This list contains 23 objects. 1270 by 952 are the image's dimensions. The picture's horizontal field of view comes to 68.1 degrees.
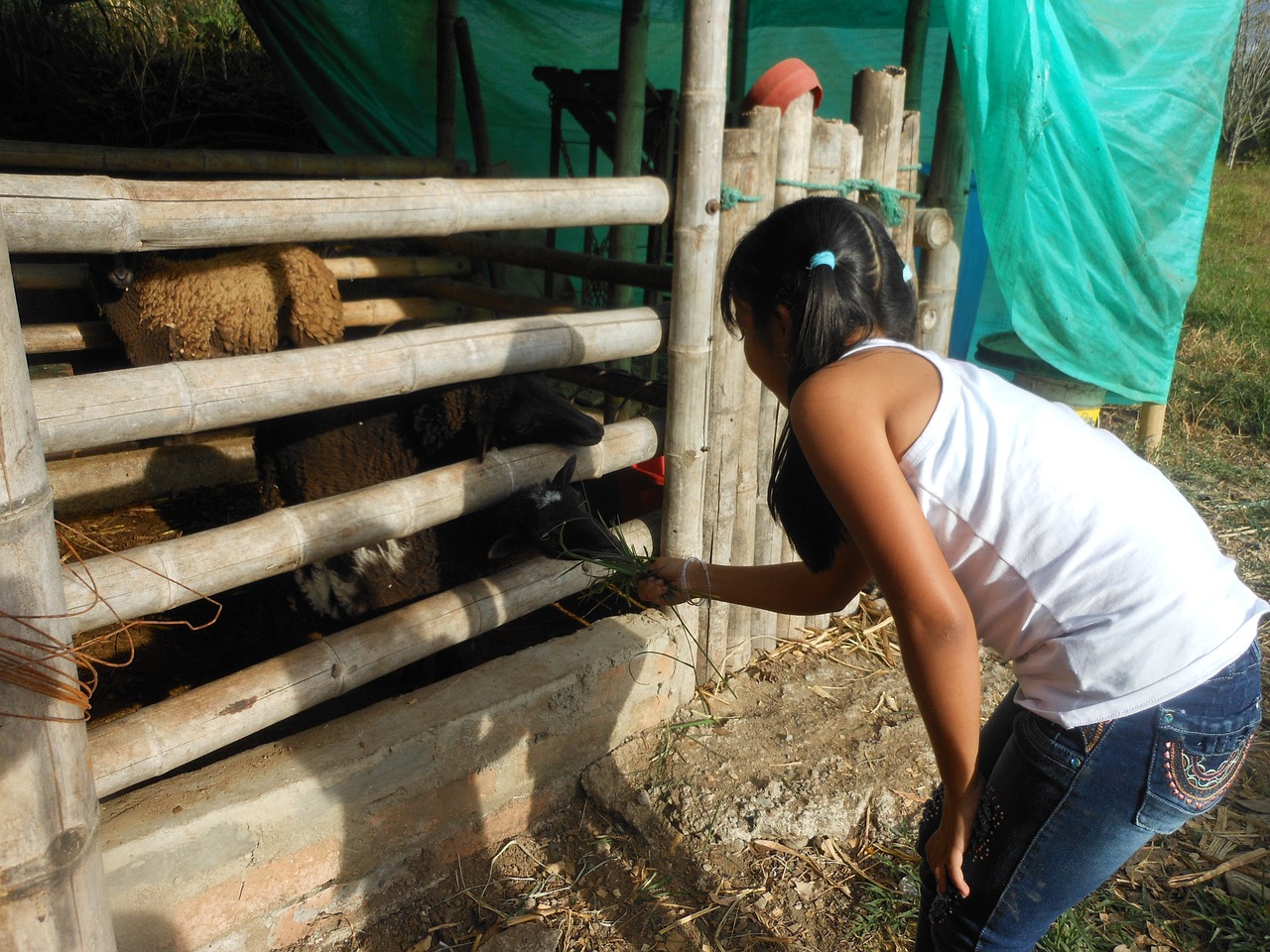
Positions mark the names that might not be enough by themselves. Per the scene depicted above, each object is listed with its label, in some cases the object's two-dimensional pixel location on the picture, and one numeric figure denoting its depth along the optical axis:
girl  1.55
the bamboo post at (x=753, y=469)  3.17
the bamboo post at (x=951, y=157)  4.79
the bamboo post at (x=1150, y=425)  5.89
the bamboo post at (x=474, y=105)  6.18
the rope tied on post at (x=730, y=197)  3.14
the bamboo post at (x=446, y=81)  5.87
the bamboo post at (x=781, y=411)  3.28
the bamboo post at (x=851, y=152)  3.55
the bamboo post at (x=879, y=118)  3.66
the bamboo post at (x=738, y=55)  6.86
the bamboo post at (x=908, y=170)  3.85
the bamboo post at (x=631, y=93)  5.59
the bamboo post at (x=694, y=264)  2.92
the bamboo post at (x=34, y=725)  1.25
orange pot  3.24
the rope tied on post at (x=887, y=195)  3.63
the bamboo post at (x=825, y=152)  3.43
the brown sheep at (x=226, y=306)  3.62
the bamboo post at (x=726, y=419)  3.16
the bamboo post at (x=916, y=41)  5.72
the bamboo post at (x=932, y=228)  4.01
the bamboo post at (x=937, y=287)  4.19
